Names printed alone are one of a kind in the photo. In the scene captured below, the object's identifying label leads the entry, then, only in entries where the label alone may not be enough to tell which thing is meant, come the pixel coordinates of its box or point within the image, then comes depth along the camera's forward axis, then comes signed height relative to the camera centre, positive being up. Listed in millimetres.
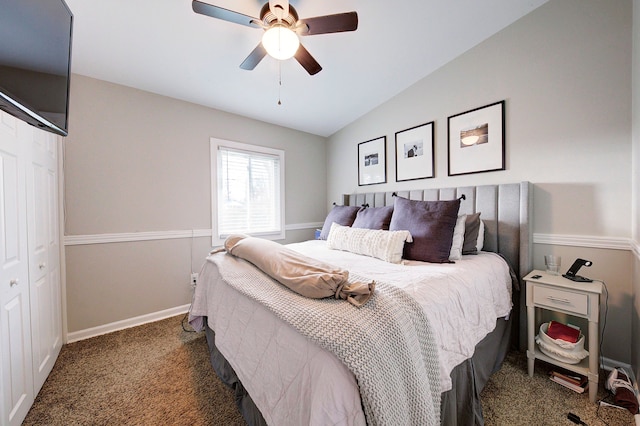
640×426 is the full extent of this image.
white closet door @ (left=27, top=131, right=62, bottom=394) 1492 -311
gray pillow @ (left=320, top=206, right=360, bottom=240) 2816 -102
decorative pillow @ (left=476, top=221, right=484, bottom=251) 1950 -266
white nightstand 1381 -625
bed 685 -533
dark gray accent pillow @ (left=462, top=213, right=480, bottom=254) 1921 -221
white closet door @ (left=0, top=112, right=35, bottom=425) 1172 -392
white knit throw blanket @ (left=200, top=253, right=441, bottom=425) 671 -443
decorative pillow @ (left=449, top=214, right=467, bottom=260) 1799 -255
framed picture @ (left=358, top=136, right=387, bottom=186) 3076 +657
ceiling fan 1386 +1186
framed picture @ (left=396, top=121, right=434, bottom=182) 2580 +650
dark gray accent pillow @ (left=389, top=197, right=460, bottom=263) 1759 -159
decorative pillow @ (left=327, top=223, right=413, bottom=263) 1824 -291
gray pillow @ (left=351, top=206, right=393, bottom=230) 2347 -102
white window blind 2920 +267
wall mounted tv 748 +568
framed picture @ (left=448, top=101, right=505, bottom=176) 2090 +648
